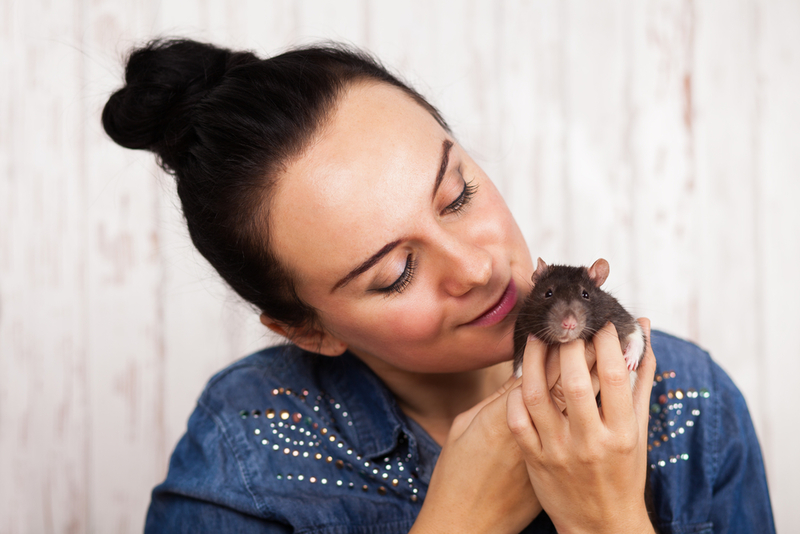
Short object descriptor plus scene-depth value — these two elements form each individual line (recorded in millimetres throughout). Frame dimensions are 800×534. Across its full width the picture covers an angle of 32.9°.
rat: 761
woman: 765
